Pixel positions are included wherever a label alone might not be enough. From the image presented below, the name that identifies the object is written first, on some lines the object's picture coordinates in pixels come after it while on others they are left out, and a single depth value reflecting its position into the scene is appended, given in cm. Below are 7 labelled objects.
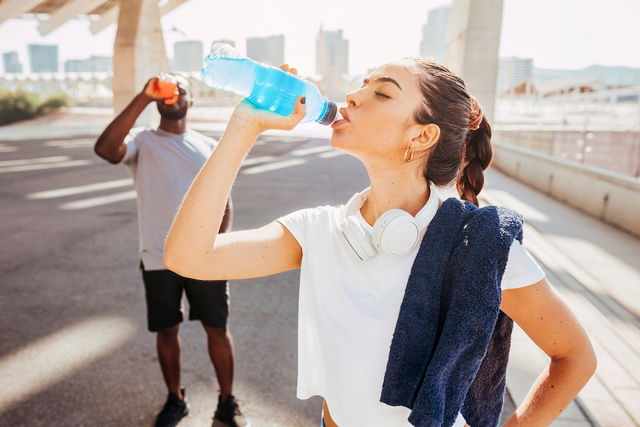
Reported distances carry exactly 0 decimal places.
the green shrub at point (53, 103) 3338
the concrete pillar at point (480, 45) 1709
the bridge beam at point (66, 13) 2814
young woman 130
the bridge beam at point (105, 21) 3130
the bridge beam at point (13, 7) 2388
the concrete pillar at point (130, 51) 2330
